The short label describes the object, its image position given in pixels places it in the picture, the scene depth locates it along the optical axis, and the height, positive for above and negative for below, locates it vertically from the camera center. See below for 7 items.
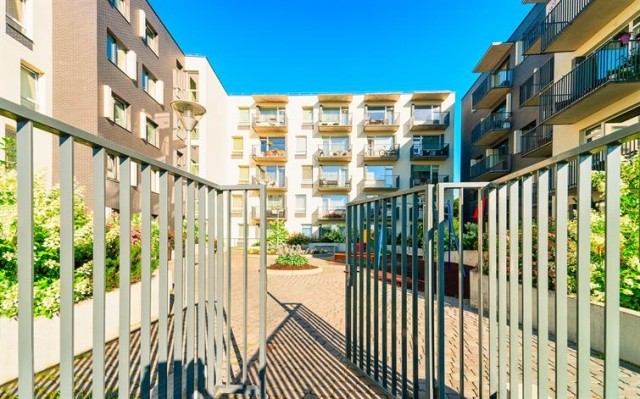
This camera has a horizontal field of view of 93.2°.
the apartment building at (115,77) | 11.29 +5.28
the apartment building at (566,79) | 9.70 +4.87
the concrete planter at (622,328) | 3.94 -1.85
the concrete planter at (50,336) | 3.57 -1.86
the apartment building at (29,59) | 9.24 +4.55
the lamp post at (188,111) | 8.41 +2.50
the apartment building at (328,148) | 27.09 +4.54
